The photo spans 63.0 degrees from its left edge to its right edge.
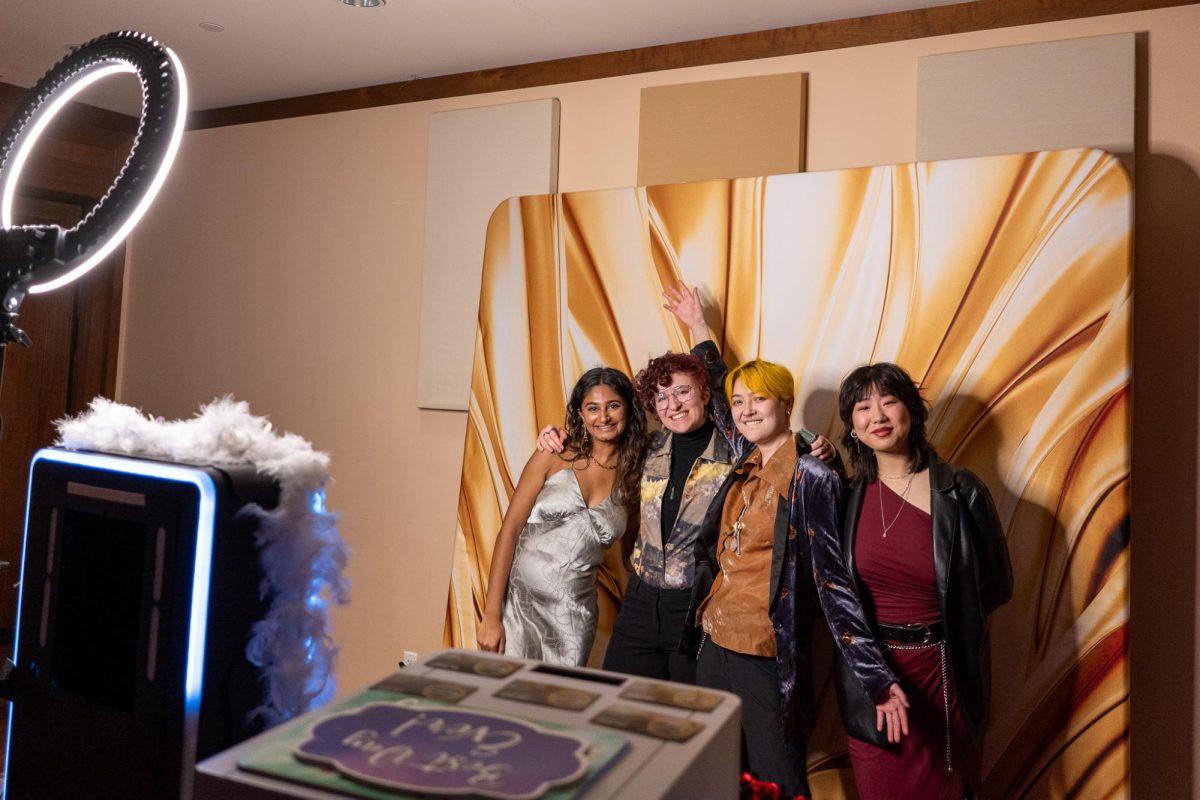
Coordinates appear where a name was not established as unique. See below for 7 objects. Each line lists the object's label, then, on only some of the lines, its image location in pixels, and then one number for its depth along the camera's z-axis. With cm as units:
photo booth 131
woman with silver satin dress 307
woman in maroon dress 238
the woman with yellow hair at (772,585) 251
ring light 119
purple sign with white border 74
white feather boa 139
